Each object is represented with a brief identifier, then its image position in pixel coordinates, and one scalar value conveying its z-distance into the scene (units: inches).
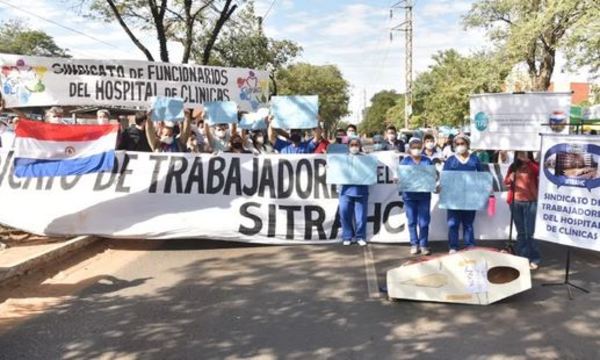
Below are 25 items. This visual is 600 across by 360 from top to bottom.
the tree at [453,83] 1008.9
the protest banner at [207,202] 319.0
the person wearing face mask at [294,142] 358.6
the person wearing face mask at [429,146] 404.8
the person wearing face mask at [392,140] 436.5
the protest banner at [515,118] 271.1
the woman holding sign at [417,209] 305.0
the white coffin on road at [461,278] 218.2
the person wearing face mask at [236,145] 361.5
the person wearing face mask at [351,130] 487.1
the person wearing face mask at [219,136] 376.6
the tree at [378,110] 4738.2
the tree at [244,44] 951.0
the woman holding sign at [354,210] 319.9
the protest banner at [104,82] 331.9
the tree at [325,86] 2561.5
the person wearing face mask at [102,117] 370.9
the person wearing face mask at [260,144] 388.4
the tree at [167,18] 767.1
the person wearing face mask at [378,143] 438.1
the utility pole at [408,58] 1694.1
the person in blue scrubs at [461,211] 299.6
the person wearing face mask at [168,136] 333.4
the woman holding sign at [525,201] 277.1
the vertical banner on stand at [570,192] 224.5
